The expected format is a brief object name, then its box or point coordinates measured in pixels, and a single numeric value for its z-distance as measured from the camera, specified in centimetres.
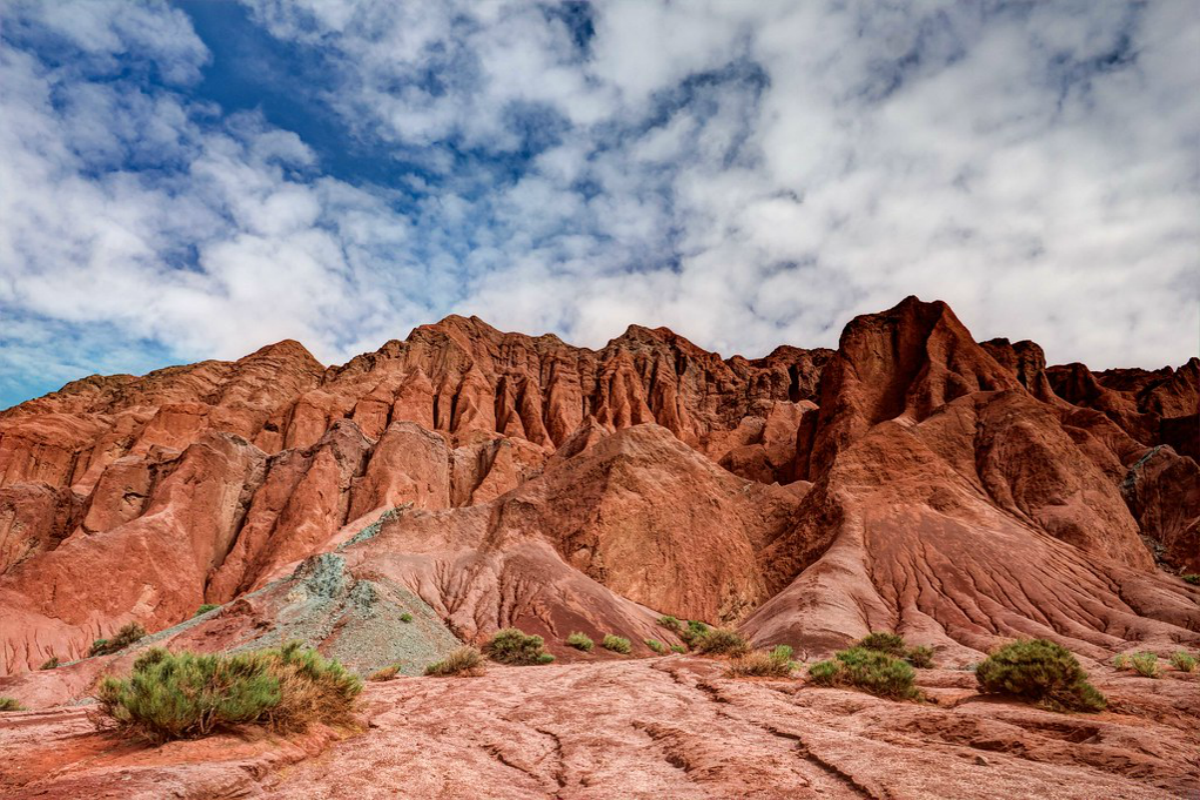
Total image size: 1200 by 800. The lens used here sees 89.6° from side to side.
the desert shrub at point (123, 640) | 3177
